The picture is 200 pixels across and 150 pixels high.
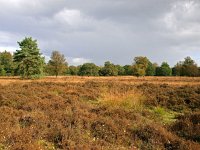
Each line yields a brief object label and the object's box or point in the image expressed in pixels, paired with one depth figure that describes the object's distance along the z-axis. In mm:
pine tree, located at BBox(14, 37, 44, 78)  58188
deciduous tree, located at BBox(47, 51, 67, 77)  71812
